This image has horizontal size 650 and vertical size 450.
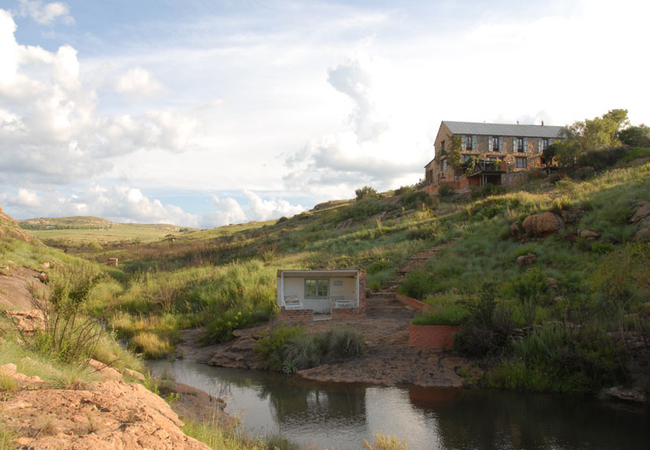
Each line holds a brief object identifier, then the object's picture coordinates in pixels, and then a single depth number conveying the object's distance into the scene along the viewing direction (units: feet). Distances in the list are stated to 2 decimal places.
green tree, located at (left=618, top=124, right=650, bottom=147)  164.35
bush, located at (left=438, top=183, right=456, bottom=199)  154.67
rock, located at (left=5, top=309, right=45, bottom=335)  35.15
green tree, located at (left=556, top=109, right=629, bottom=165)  147.84
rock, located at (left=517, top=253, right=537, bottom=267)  73.72
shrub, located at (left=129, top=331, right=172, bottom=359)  60.45
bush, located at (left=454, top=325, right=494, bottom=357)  49.34
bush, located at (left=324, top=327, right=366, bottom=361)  55.01
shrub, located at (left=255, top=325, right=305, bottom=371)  54.60
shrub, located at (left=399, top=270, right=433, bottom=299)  74.13
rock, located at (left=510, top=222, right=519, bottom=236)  88.02
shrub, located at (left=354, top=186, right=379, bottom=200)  249.08
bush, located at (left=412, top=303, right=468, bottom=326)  53.30
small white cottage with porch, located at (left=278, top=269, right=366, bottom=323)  70.38
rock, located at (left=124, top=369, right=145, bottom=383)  36.30
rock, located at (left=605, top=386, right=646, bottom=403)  40.55
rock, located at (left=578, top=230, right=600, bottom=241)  74.95
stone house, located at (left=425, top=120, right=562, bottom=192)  176.86
